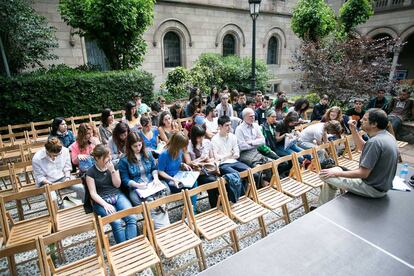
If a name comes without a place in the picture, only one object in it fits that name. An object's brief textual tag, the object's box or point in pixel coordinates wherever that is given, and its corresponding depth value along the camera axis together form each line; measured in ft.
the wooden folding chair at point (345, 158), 16.25
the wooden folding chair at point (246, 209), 11.16
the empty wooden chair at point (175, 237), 9.29
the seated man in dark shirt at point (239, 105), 26.16
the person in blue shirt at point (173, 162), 12.96
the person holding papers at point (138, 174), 12.05
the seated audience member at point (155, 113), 21.67
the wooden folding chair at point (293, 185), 13.08
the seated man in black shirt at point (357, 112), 23.09
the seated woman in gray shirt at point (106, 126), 18.02
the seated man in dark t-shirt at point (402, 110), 24.74
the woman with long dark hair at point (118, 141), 14.54
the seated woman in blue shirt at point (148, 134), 17.16
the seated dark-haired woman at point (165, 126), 18.15
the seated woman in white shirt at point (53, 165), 12.85
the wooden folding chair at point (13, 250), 7.66
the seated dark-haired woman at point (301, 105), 21.89
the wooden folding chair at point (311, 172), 13.96
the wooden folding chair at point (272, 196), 12.08
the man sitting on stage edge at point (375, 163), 10.62
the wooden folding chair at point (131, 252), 8.43
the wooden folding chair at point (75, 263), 7.93
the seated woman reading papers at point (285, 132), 17.40
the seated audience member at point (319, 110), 25.17
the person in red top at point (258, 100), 25.63
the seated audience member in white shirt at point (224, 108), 23.61
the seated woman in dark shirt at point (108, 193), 10.78
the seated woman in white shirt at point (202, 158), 13.97
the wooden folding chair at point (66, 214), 10.75
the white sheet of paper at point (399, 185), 11.42
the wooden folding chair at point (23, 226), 9.89
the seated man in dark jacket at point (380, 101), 25.00
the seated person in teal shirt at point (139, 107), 23.97
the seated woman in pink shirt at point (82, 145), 14.94
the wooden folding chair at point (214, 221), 10.21
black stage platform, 7.25
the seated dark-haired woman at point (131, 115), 20.65
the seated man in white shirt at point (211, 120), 20.07
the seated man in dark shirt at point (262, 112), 23.25
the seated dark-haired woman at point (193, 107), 23.43
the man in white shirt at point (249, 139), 16.42
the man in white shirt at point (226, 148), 15.11
